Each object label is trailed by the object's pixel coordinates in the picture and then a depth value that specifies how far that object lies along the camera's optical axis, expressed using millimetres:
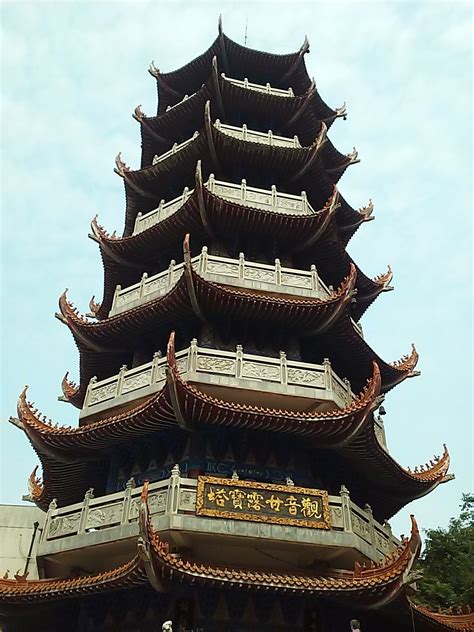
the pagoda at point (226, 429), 11672
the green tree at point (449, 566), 22656
